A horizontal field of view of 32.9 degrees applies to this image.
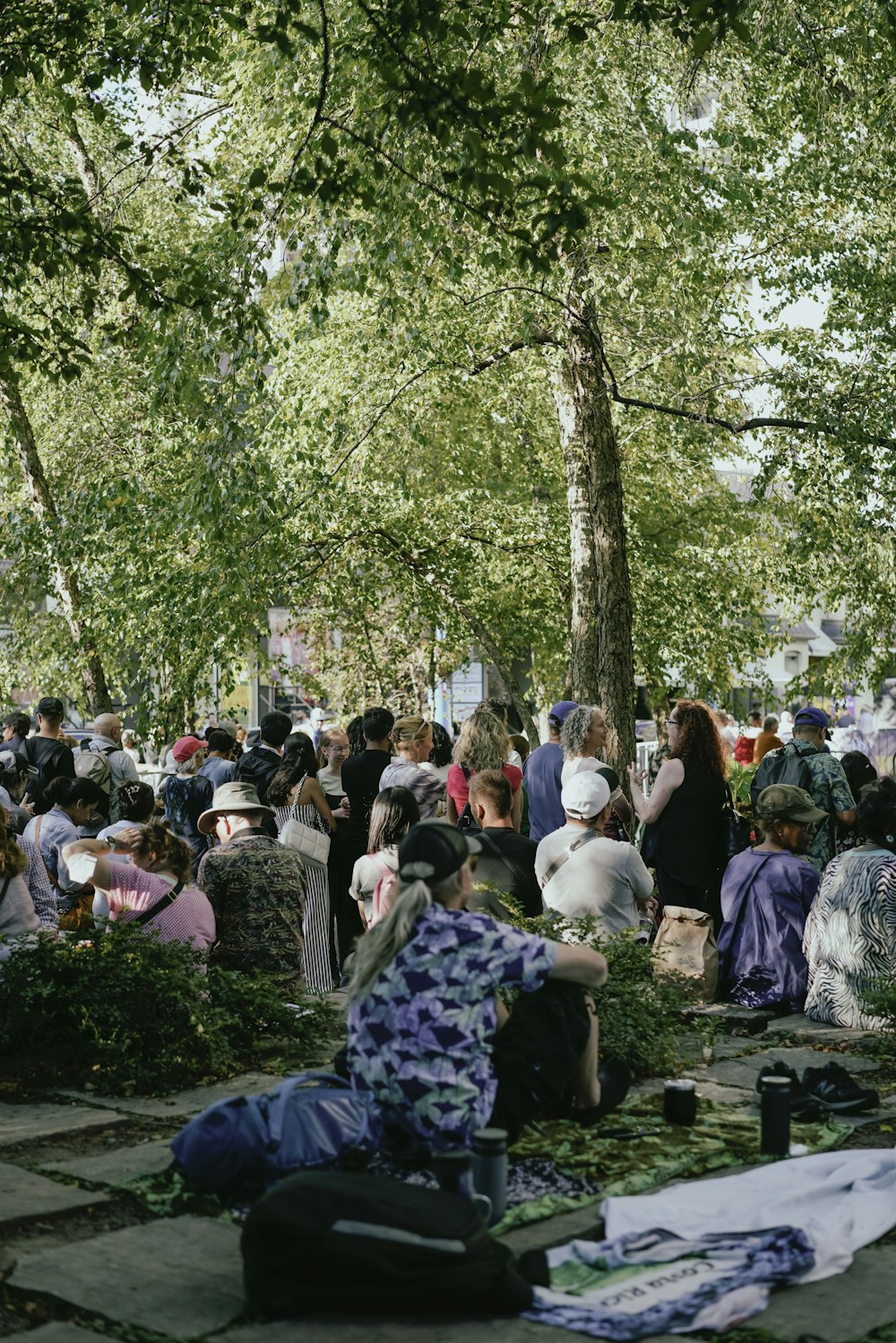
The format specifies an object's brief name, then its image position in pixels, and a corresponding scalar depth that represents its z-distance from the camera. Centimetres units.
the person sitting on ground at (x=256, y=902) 818
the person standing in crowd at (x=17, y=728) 1304
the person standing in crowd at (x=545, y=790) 1038
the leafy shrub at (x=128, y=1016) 714
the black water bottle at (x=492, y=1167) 489
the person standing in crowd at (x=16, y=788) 1070
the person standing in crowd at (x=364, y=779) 1053
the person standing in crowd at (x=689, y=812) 934
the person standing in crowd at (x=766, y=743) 1351
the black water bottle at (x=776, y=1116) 571
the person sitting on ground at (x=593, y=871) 816
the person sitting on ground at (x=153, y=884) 792
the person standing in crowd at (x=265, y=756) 1096
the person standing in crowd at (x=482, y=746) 962
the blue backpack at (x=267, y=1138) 511
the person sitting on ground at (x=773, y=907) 902
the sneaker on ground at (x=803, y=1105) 638
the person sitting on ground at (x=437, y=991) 513
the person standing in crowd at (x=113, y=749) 1313
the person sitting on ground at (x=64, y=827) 962
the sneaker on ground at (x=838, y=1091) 643
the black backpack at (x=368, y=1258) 416
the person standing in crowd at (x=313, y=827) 980
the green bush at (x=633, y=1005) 706
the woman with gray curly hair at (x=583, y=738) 948
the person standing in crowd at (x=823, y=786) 1017
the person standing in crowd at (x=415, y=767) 1039
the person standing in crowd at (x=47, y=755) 1264
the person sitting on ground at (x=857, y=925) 834
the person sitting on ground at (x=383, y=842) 870
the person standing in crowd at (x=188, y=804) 1089
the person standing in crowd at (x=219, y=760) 1132
